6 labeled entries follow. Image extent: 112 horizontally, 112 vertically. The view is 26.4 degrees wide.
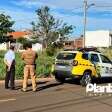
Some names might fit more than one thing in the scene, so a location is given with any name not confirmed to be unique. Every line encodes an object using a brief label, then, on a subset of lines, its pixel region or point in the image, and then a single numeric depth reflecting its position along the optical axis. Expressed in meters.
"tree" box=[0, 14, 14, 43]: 30.77
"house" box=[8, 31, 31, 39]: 61.40
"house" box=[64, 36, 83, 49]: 56.03
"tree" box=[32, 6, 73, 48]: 42.51
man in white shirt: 9.18
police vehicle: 10.49
